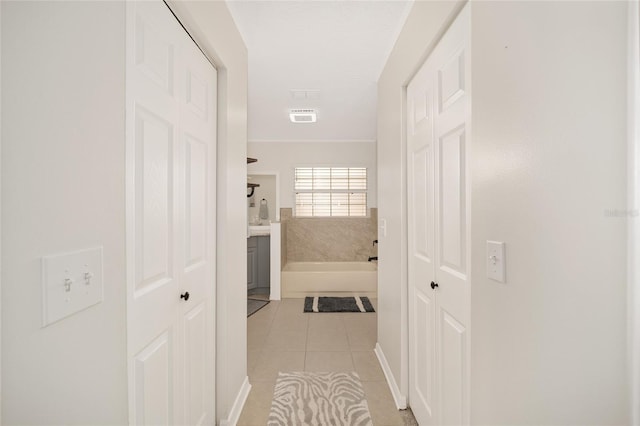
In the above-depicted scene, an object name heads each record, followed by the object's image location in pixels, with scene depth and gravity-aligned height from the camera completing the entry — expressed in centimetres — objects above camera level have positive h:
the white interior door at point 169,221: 92 -3
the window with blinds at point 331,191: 530 +39
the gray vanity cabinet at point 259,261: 448 -76
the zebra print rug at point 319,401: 173 -122
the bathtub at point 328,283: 430 -104
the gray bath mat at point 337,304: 375 -123
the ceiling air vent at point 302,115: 347 +117
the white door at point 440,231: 117 -9
